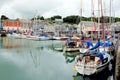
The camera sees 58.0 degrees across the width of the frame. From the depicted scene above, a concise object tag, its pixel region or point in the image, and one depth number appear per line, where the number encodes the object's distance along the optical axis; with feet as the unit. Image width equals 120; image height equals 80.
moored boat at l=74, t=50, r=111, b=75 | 33.43
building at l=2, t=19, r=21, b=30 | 197.79
